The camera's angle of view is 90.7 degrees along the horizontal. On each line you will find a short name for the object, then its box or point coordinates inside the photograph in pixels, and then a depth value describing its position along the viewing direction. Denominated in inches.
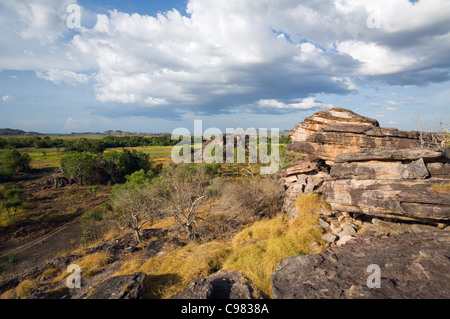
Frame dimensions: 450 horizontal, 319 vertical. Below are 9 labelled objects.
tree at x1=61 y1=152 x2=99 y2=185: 1847.9
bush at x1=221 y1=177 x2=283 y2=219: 693.3
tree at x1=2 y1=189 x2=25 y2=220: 1152.7
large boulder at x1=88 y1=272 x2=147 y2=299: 284.7
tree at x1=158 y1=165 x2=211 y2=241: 625.3
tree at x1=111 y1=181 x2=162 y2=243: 892.5
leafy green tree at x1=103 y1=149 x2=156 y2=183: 2005.4
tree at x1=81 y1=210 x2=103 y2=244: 897.5
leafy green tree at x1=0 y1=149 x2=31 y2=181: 1887.3
